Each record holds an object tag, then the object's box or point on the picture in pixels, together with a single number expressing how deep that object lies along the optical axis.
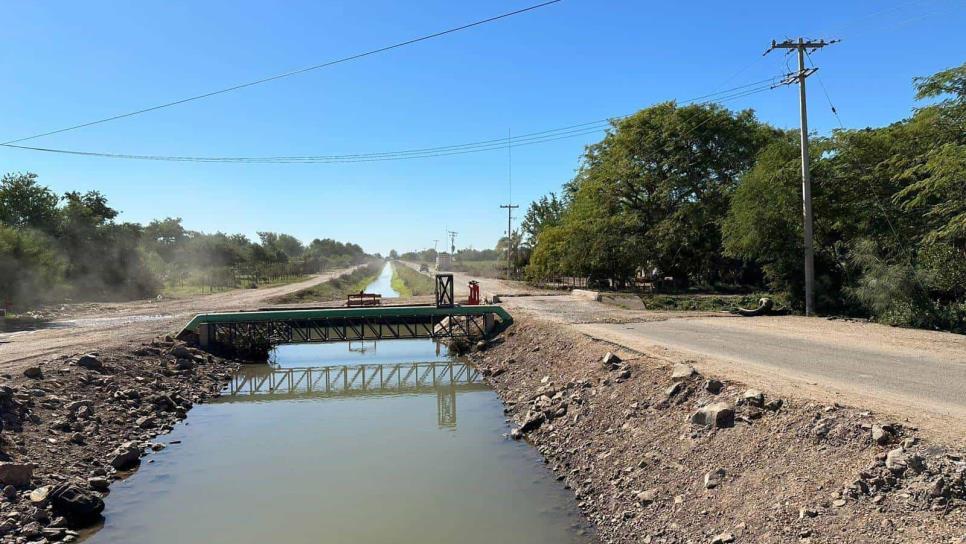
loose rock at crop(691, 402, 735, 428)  8.62
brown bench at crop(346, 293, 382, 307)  30.48
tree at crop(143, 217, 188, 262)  76.59
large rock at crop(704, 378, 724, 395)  9.82
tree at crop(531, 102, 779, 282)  37.97
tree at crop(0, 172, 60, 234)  37.81
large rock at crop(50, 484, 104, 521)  8.70
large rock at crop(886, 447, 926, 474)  5.91
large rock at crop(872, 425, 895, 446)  6.57
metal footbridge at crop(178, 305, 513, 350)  23.94
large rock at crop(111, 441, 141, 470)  11.10
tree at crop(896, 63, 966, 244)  16.22
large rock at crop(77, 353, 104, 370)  15.80
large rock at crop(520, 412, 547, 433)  12.91
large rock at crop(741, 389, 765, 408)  8.70
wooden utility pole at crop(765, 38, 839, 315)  22.16
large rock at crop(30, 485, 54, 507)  8.42
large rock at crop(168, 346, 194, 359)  20.63
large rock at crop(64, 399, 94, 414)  12.62
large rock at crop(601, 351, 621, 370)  13.80
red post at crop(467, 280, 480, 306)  28.78
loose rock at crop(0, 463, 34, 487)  8.67
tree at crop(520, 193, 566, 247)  68.06
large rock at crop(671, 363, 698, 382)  10.89
